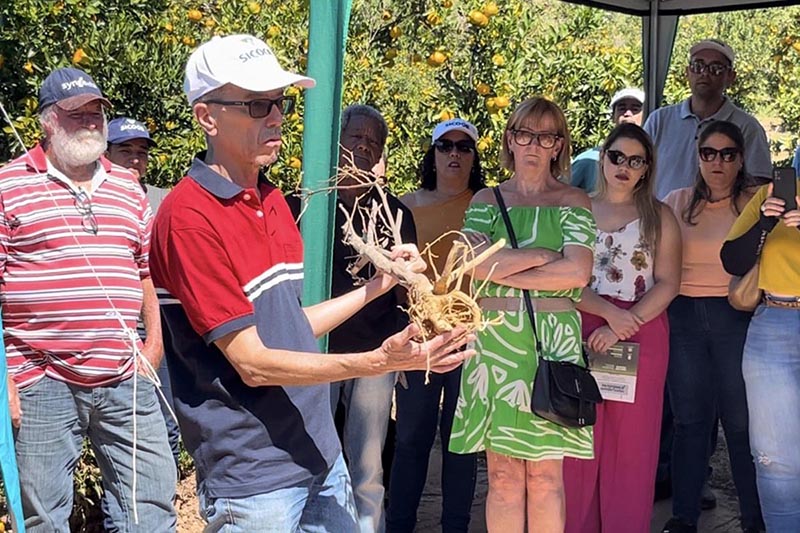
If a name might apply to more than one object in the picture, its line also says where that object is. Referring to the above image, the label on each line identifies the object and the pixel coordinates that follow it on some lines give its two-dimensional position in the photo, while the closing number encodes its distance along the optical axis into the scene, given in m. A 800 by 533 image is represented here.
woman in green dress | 3.91
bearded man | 3.65
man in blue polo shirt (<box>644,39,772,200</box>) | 5.39
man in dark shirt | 4.06
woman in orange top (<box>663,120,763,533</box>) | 4.57
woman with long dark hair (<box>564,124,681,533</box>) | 4.36
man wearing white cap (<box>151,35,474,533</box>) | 2.32
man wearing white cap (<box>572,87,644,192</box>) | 5.38
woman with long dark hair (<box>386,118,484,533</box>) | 4.52
